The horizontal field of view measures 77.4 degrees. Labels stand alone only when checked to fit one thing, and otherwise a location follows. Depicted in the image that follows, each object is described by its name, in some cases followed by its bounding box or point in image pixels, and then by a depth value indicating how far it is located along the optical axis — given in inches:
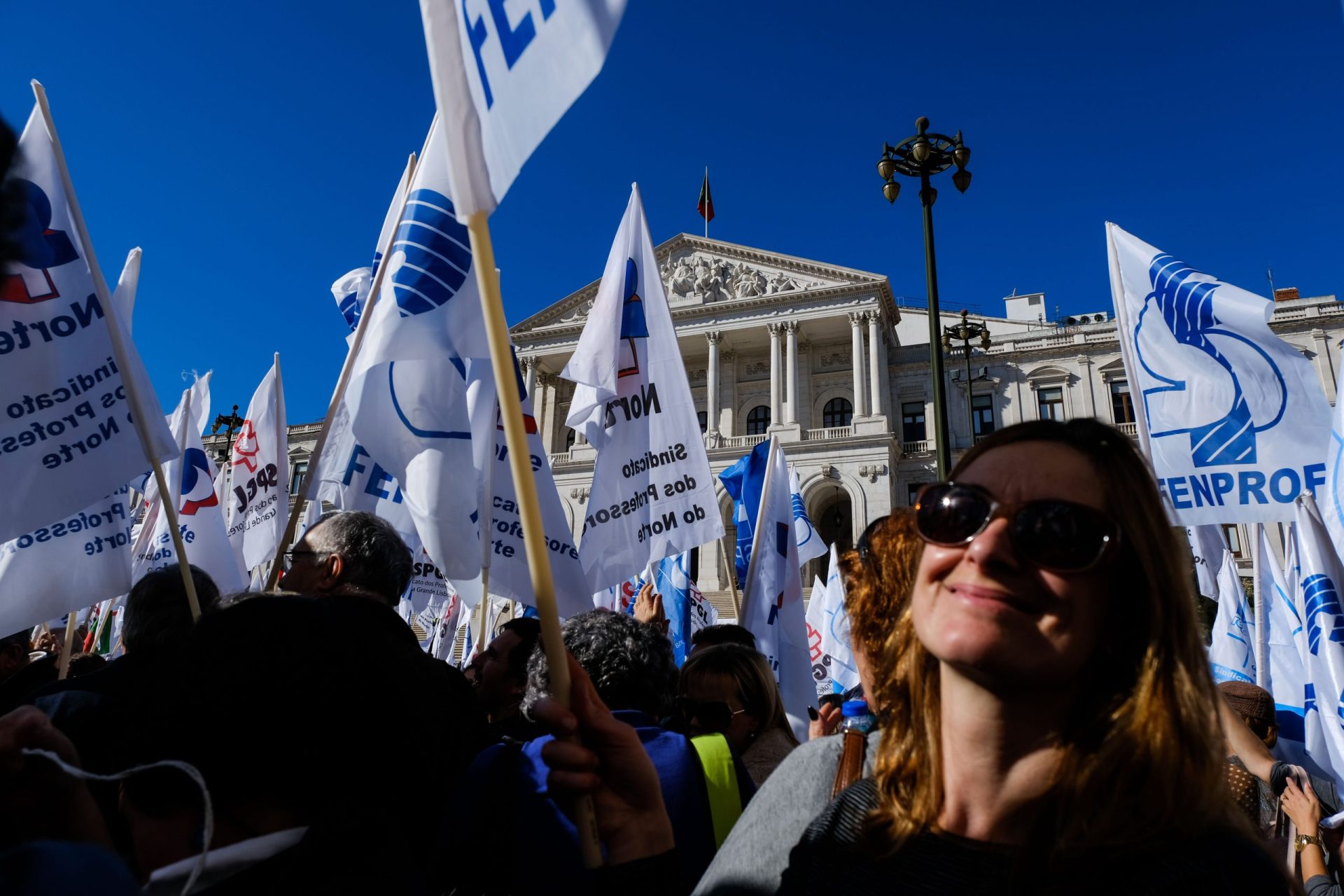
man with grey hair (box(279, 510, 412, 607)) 108.7
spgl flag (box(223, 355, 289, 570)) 296.5
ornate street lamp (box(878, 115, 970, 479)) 290.0
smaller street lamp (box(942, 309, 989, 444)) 554.6
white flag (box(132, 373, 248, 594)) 240.4
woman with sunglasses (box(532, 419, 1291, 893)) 43.6
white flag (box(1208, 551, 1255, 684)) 238.2
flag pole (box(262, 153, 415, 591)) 136.3
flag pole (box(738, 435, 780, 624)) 202.8
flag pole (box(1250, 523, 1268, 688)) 214.8
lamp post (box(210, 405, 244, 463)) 781.3
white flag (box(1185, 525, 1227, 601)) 316.5
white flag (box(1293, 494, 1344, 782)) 152.9
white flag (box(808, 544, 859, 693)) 292.7
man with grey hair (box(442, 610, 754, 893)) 65.6
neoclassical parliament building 1245.1
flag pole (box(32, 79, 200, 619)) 126.7
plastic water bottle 68.3
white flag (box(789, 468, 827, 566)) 356.5
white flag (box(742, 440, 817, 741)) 206.5
